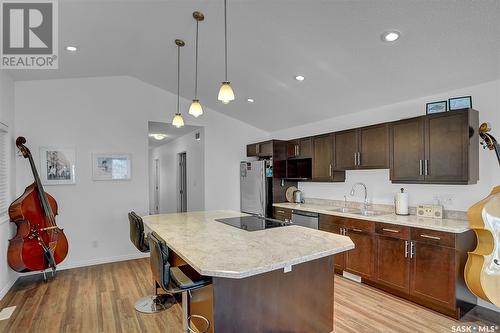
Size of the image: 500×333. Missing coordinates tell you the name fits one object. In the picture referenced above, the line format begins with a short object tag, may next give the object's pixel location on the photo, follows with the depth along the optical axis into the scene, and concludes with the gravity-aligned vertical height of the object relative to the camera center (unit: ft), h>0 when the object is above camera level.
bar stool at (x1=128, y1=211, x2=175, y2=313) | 9.45 -4.80
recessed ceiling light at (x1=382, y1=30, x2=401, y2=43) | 7.94 +3.96
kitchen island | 5.50 -2.50
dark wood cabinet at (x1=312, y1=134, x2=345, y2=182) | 14.16 +0.42
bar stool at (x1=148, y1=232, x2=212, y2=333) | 6.15 -2.61
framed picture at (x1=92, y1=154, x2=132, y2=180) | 14.56 +0.18
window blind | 10.91 +0.01
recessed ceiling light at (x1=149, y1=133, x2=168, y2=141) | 22.86 +2.98
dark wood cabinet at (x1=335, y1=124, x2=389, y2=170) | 11.70 +0.93
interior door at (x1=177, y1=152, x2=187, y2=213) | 23.45 -1.27
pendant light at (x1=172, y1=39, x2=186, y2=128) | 10.76 +2.18
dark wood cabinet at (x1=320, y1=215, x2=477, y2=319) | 8.64 -3.43
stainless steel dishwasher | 13.25 -2.57
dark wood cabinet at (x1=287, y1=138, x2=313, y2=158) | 15.61 +1.25
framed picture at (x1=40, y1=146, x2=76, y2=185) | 13.35 +0.29
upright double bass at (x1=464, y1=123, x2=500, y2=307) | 7.85 -2.48
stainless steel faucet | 13.21 -1.26
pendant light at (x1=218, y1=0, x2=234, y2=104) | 7.52 +2.13
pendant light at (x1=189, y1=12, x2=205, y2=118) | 8.97 +2.19
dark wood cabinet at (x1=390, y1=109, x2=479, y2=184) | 9.20 +0.70
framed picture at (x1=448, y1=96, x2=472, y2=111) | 9.75 +2.37
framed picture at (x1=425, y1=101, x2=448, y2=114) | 10.24 +2.34
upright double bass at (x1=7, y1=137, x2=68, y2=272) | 10.52 -2.47
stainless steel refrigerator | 16.97 -1.20
